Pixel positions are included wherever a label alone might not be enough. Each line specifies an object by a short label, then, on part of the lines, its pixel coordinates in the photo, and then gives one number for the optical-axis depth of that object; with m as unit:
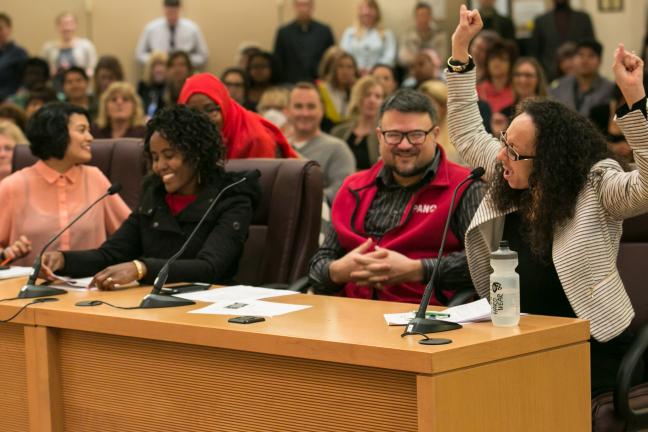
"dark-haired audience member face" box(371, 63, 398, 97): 12.29
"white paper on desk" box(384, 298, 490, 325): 4.14
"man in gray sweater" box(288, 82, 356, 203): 9.09
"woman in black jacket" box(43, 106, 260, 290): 5.85
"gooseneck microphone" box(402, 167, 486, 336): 3.93
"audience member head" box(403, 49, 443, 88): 12.69
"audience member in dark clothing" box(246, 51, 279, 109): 13.52
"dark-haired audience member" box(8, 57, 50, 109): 14.26
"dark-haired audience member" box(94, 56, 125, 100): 13.96
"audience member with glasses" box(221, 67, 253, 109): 11.72
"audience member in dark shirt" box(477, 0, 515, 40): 14.38
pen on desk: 4.21
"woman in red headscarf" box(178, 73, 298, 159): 7.66
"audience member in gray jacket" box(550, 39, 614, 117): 11.93
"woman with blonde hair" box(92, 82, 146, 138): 10.78
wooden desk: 3.72
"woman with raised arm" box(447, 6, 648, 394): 4.45
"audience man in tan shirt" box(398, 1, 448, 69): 14.68
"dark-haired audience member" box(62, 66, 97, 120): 12.86
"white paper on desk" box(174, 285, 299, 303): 5.01
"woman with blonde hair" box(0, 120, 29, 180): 8.50
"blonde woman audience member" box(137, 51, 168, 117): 14.52
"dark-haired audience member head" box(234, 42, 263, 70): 13.95
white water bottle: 4.03
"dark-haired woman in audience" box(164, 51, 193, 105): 13.51
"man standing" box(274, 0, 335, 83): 15.14
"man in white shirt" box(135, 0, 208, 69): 15.90
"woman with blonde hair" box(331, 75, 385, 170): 10.21
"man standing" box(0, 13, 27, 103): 14.74
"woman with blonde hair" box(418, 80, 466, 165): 8.74
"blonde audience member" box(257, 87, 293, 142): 11.15
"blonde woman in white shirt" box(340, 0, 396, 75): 14.79
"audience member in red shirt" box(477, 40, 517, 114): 12.08
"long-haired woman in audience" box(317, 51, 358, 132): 12.72
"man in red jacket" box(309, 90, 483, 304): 5.50
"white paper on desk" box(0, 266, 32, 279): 5.97
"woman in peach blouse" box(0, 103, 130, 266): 6.84
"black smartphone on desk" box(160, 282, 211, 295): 5.23
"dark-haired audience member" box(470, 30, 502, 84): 13.13
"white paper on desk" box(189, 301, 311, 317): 4.57
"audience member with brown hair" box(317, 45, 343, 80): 13.62
